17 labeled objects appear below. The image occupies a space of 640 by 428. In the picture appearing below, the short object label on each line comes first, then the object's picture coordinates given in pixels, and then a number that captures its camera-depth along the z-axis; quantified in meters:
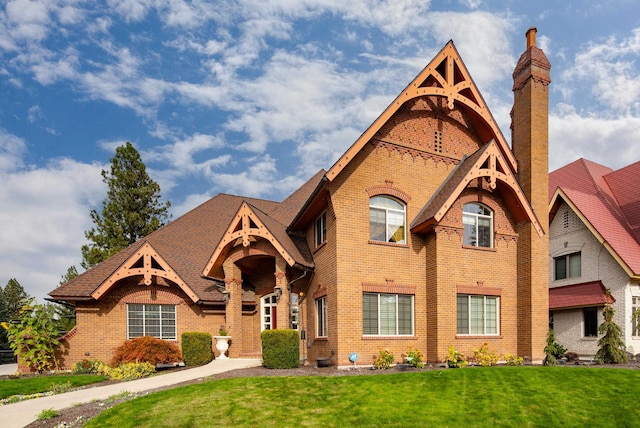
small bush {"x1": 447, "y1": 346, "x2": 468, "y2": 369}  14.21
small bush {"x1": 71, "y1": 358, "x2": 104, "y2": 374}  17.11
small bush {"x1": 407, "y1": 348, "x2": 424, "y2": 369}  14.20
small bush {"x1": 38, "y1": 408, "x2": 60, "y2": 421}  9.24
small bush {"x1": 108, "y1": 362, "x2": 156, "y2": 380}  15.01
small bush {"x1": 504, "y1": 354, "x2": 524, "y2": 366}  15.43
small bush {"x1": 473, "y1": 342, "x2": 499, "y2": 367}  14.81
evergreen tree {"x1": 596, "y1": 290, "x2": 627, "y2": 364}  17.41
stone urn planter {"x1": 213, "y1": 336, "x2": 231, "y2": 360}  18.56
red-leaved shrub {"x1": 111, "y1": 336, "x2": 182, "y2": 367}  16.56
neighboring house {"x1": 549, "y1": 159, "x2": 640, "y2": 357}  20.02
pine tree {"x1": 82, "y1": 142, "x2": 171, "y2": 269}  31.22
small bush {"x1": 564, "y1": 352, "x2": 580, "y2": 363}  20.01
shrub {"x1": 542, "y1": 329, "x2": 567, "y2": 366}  15.96
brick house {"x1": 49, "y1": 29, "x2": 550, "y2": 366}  14.87
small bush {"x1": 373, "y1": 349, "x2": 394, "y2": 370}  14.20
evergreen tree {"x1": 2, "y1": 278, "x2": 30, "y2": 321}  44.47
